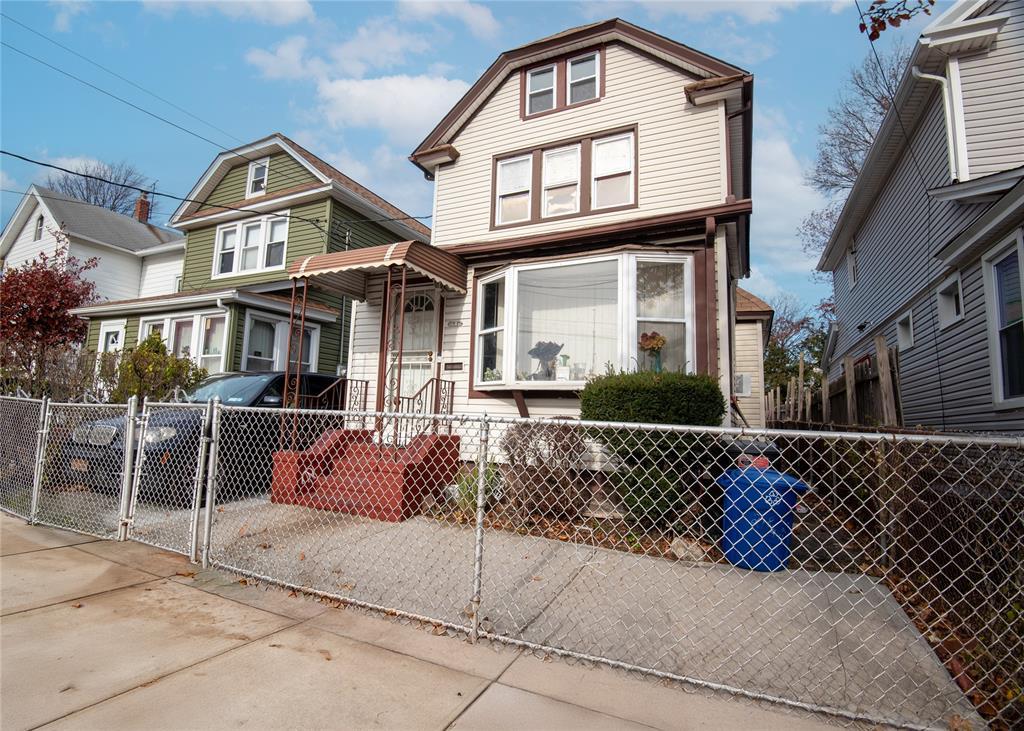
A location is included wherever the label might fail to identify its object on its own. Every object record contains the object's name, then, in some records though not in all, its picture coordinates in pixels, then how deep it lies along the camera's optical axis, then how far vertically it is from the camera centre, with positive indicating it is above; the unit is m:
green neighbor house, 12.85 +4.54
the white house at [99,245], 19.19 +6.22
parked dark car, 5.68 -0.59
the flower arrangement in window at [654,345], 7.34 +1.12
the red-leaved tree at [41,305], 15.16 +2.99
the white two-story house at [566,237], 7.48 +2.84
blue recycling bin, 4.47 -0.81
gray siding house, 7.11 +3.41
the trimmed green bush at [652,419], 5.15 +0.05
